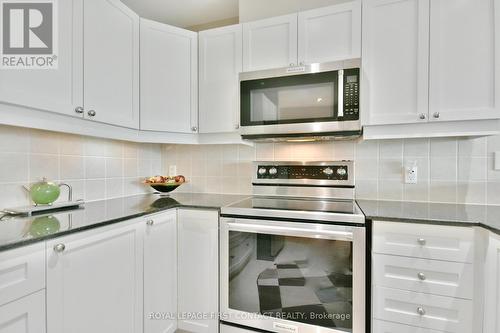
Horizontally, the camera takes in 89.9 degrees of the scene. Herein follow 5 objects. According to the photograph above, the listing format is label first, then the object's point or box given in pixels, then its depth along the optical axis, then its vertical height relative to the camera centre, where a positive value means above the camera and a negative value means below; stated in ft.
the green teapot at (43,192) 4.26 -0.49
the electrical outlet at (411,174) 5.44 -0.19
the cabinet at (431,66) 4.27 +1.80
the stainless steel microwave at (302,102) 4.76 +1.28
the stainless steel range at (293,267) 4.10 -1.82
